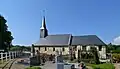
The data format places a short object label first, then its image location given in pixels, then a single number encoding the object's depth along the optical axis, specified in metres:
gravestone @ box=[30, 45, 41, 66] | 10.16
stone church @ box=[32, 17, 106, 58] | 19.29
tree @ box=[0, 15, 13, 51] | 17.79
